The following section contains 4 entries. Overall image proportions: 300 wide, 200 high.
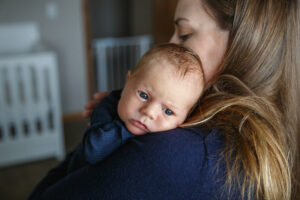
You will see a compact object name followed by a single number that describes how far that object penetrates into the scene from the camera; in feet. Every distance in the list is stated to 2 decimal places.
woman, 2.16
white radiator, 12.77
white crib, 8.35
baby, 2.62
